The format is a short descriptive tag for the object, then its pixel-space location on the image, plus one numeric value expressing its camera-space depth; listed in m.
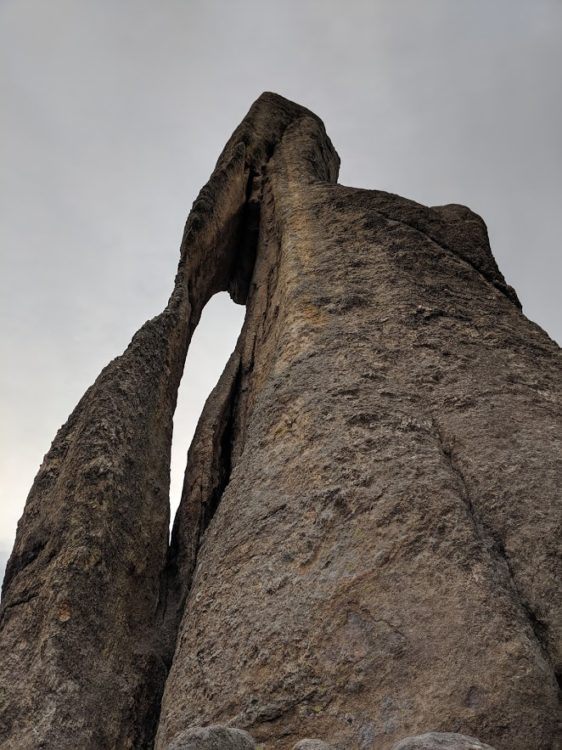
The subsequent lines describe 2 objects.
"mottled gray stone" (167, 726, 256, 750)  3.03
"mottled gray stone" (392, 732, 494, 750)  2.69
